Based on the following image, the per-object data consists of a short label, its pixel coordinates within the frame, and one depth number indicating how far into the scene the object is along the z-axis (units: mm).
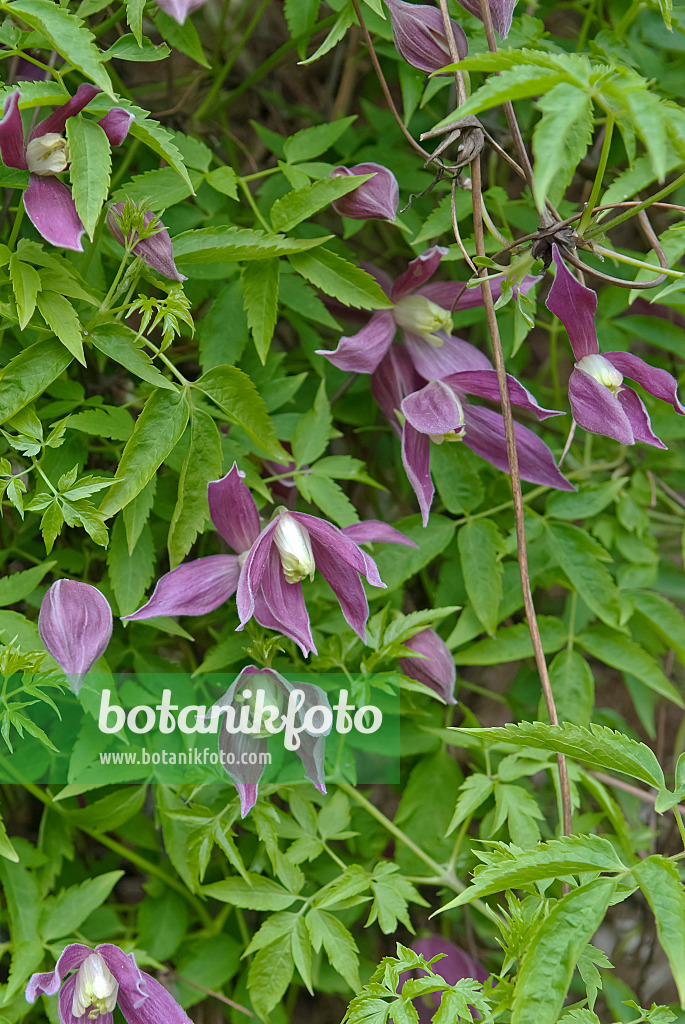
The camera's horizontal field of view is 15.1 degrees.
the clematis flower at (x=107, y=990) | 755
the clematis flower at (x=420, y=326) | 795
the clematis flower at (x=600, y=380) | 753
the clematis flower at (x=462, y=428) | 776
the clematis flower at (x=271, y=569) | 755
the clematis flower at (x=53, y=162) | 726
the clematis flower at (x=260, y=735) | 767
